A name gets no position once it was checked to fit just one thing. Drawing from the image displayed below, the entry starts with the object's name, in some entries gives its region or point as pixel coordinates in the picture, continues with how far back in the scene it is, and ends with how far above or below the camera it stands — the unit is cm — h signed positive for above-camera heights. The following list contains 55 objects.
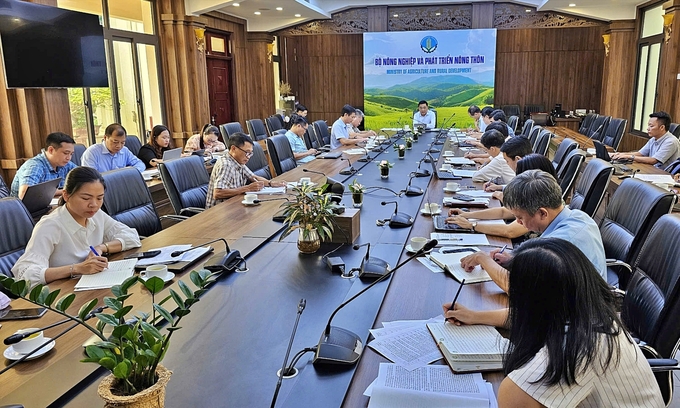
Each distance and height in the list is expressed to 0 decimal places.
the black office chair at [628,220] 217 -61
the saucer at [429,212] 295 -69
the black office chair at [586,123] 821 -62
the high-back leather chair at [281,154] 512 -62
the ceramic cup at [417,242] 225 -65
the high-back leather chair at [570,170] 371 -61
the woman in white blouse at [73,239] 205 -59
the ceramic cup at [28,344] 147 -68
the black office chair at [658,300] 157 -70
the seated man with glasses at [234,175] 367 -59
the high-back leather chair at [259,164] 448 -62
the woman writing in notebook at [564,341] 101 -49
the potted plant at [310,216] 224 -53
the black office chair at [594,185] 296 -57
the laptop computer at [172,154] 463 -54
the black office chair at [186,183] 348 -62
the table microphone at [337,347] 139 -69
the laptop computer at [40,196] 307 -59
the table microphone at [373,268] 201 -68
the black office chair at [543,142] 539 -59
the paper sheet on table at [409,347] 140 -70
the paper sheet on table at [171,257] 223 -70
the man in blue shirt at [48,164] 385 -50
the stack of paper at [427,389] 120 -70
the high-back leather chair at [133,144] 592 -55
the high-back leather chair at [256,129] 772 -56
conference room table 128 -71
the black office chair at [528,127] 773 -62
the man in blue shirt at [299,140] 637 -61
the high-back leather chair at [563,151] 441 -57
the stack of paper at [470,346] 136 -69
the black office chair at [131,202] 291 -61
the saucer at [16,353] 145 -70
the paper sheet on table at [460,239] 241 -70
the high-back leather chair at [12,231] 222 -57
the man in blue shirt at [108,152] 460 -50
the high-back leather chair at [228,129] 675 -48
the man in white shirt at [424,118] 927 -54
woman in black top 529 -55
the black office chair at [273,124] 832 -53
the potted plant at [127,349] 99 -47
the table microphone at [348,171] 453 -70
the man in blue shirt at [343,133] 709 -60
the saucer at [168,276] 202 -69
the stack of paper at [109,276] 197 -70
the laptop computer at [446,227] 263 -69
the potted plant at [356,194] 311 -61
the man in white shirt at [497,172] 379 -62
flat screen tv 470 +47
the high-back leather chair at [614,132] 666 -63
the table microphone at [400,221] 274 -68
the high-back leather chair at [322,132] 801 -65
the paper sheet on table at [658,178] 382 -70
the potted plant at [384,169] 423 -64
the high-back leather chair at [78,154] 500 -56
